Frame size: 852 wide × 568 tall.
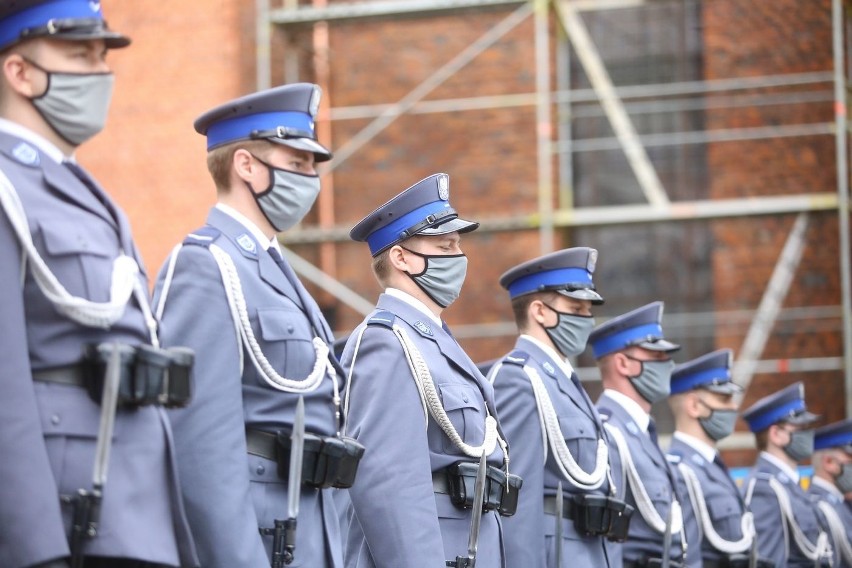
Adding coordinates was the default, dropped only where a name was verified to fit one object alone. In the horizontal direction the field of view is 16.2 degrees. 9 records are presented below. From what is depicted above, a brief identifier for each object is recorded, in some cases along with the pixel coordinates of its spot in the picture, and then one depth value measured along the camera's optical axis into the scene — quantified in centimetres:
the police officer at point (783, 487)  1669
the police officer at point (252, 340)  726
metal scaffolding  2134
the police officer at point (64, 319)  578
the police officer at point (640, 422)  1247
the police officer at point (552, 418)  1042
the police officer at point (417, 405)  855
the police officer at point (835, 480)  1904
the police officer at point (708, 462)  1442
